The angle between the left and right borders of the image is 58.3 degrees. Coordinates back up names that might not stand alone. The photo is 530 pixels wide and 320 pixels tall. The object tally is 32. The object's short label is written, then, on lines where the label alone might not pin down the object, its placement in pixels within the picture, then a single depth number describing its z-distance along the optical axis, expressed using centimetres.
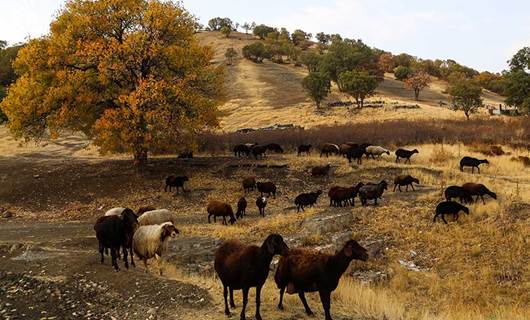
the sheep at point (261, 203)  2178
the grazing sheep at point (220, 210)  2048
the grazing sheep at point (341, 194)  2178
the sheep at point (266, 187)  2469
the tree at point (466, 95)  5103
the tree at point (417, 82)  7650
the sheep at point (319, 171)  2745
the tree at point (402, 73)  9731
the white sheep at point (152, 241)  1230
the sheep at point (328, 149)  3294
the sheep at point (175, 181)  2574
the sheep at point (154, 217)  1694
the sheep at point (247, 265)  877
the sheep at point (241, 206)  2161
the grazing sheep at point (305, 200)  2228
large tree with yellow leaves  2608
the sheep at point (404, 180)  2392
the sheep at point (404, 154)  3070
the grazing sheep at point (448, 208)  1780
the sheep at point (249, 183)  2552
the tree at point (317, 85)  6400
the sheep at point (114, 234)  1245
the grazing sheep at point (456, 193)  1977
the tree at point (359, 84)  6203
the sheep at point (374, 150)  3176
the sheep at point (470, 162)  2756
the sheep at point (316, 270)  903
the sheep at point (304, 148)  3399
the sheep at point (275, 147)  3500
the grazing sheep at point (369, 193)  2145
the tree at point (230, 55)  10729
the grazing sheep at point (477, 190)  2045
